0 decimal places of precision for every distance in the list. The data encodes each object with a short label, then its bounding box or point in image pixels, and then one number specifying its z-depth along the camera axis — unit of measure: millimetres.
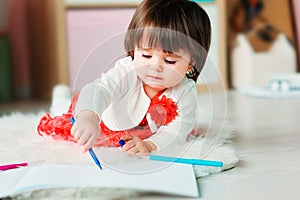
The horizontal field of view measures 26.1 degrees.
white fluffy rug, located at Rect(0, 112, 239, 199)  1140
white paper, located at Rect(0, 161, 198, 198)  1143
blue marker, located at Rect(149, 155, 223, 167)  1288
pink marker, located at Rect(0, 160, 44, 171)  1297
